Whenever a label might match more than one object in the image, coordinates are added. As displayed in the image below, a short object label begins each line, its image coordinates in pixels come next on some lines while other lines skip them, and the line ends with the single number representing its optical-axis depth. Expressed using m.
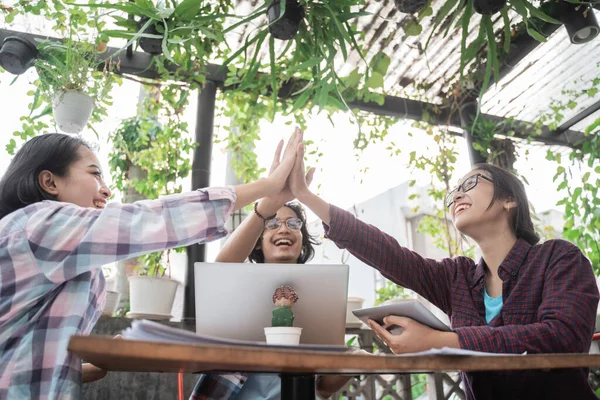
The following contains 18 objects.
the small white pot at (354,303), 2.54
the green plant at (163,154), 2.59
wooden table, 0.54
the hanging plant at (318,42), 1.63
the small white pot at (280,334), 0.91
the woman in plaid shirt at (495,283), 1.05
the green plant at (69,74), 2.12
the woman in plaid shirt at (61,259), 0.81
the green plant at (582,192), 2.86
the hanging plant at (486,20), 1.57
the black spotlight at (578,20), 2.17
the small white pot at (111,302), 2.22
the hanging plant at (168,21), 1.61
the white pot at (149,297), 2.24
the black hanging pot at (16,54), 2.17
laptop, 0.99
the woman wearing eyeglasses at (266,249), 1.25
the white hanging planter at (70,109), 2.11
